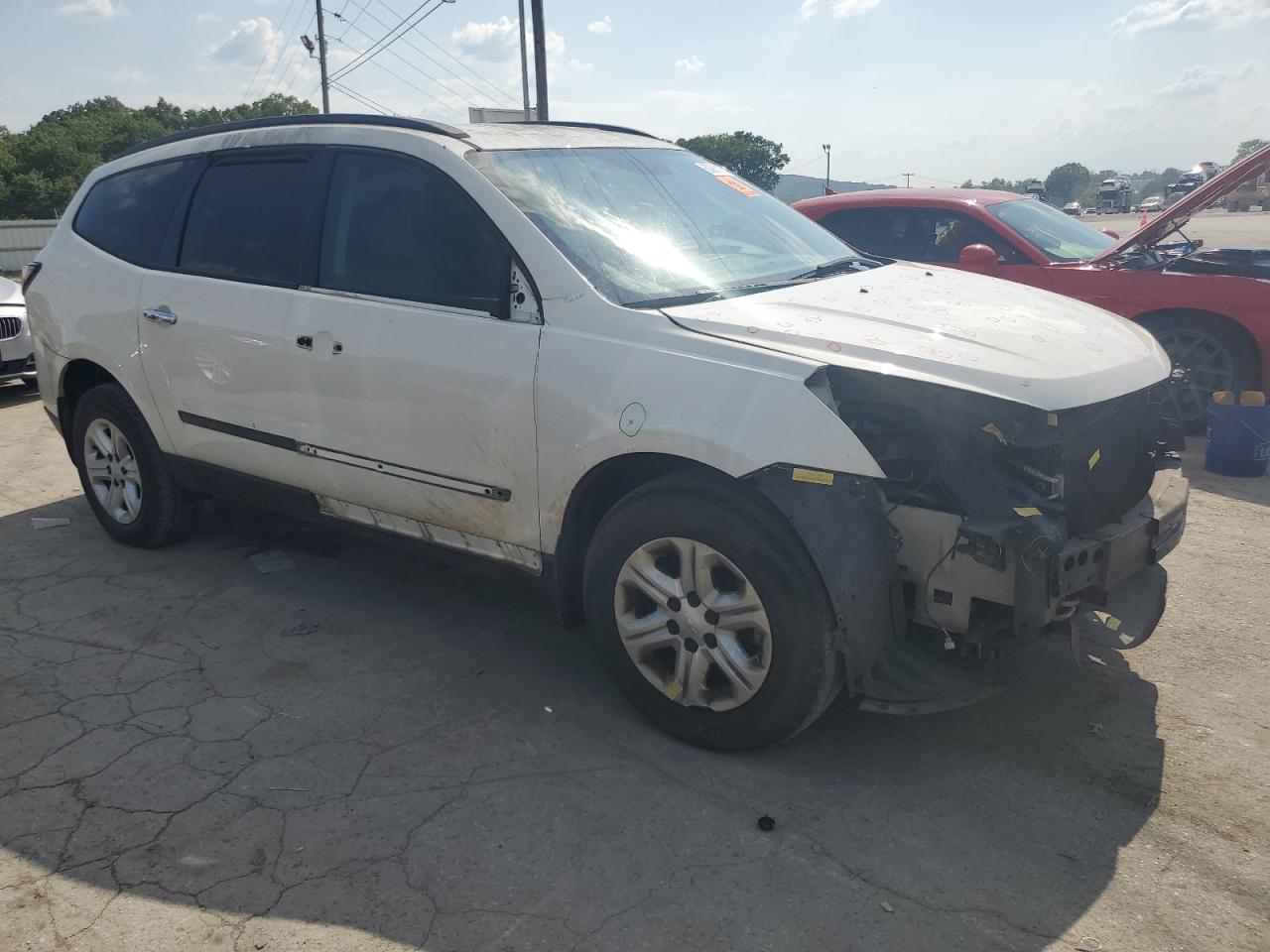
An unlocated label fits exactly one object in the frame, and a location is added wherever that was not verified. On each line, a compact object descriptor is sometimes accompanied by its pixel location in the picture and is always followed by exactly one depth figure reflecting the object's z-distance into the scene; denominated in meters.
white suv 2.87
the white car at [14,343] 9.04
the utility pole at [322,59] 40.22
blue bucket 6.08
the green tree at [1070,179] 145.50
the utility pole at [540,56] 16.84
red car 6.86
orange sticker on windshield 4.60
